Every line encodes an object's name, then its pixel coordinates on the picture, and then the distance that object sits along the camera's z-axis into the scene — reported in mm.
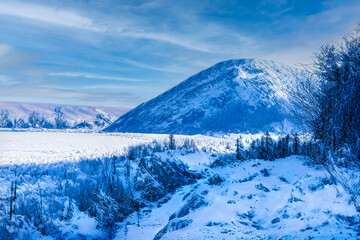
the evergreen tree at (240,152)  69450
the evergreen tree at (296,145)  62256
